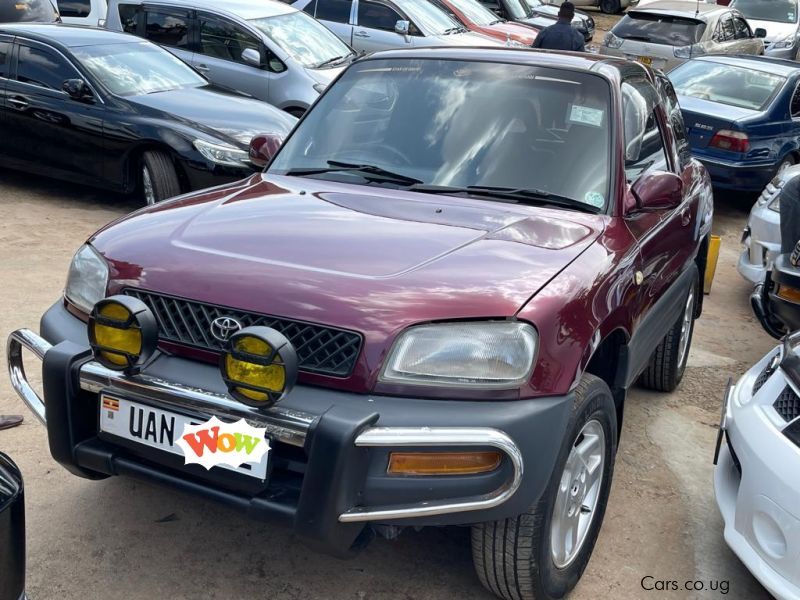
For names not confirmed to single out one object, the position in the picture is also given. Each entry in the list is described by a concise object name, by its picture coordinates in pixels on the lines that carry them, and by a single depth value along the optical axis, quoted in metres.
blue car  8.95
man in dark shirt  11.29
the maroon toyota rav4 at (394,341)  2.60
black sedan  7.57
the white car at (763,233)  6.27
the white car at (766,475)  2.80
